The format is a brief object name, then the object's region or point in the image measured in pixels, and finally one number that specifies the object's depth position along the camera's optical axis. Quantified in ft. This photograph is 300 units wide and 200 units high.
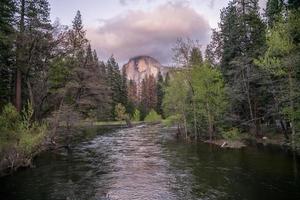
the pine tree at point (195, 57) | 127.17
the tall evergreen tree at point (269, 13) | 112.57
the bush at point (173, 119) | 140.01
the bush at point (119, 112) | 270.67
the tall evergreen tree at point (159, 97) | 348.06
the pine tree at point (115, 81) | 287.50
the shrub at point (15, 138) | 62.28
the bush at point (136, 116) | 303.44
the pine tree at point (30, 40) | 92.89
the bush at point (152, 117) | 298.82
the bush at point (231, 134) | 102.81
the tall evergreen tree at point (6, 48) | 87.23
